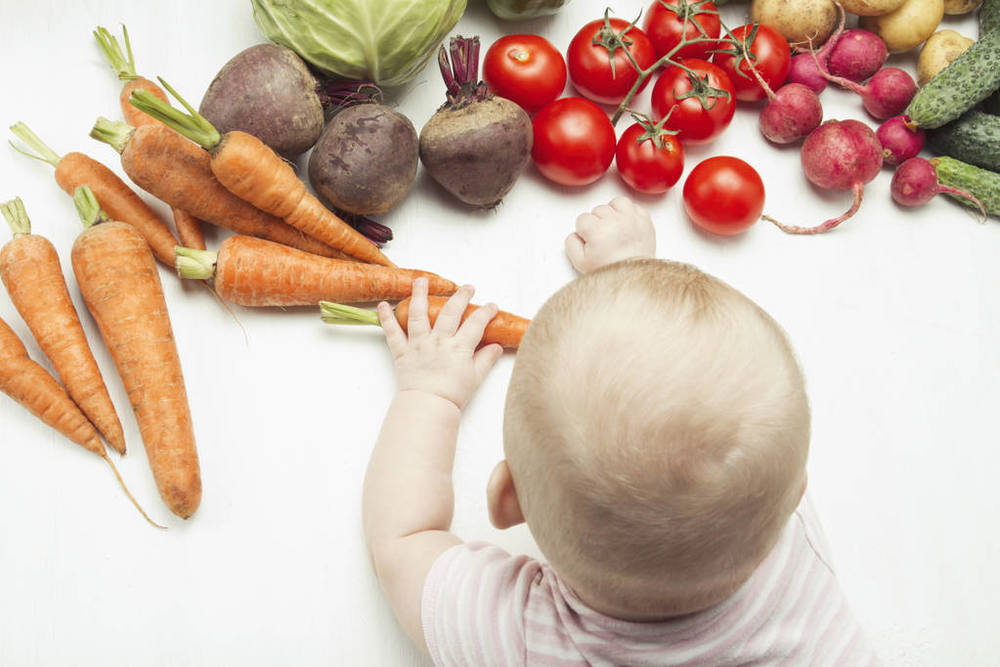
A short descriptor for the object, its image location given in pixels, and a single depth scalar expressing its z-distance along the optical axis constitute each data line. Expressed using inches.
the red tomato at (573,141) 41.8
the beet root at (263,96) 38.7
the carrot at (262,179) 36.3
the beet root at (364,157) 38.7
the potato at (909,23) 46.6
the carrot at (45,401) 36.8
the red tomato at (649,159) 42.0
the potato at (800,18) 46.0
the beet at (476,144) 39.8
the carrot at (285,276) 38.6
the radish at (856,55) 46.1
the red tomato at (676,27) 45.1
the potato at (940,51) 46.3
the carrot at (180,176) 37.4
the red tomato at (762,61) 44.9
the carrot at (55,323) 37.4
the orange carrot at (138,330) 36.5
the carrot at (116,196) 40.2
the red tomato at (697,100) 42.6
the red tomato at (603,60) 44.1
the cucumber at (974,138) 44.0
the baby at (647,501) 21.1
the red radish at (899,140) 44.7
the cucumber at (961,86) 42.9
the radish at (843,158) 42.7
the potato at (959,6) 48.7
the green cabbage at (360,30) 39.2
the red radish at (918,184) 43.4
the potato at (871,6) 46.0
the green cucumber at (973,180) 43.7
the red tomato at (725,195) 41.5
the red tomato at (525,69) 43.5
